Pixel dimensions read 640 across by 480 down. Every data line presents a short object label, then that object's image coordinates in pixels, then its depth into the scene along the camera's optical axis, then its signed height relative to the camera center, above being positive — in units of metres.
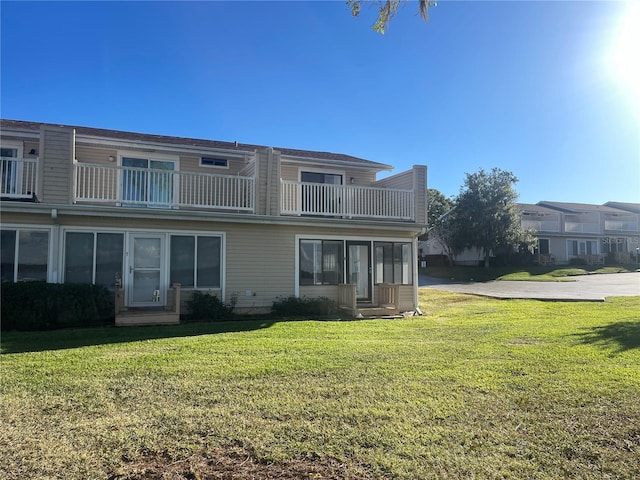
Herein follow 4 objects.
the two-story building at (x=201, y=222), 11.12 +1.31
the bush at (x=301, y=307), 12.84 -1.11
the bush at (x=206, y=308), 11.89 -1.04
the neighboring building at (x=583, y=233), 43.47 +3.52
